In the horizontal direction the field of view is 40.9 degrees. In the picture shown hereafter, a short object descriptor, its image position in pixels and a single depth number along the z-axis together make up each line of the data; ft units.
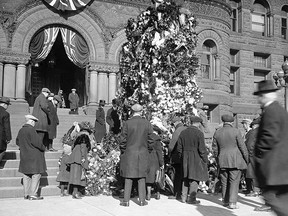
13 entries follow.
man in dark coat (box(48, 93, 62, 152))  37.01
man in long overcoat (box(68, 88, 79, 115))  65.41
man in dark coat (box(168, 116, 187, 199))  28.50
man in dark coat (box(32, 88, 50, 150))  35.37
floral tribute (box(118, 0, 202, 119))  31.81
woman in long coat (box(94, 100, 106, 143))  46.07
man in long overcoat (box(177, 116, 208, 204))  26.40
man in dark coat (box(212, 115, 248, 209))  25.88
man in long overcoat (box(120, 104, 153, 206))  25.26
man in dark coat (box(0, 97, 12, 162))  29.92
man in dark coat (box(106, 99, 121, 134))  40.92
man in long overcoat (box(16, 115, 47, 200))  27.45
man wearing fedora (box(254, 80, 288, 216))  14.26
